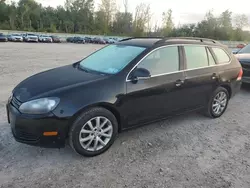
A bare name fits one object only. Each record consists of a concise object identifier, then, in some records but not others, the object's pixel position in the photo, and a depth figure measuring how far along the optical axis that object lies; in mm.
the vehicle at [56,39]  39806
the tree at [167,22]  64188
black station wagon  2678
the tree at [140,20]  65125
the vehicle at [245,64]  6371
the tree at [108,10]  67375
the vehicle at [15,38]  33681
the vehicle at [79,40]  41781
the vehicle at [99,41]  43262
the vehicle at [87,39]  43647
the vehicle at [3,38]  31603
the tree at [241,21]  56131
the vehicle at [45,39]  37481
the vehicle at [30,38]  35434
